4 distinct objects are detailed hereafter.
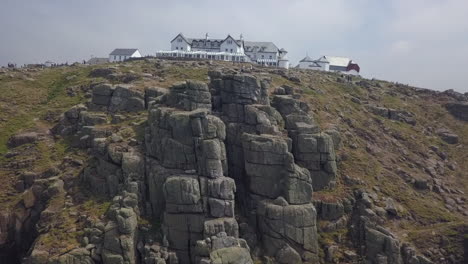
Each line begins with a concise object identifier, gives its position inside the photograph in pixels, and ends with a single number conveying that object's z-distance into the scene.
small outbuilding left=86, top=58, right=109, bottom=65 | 163.36
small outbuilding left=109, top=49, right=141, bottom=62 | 157.26
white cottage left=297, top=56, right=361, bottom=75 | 166.38
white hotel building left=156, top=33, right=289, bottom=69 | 149.50
